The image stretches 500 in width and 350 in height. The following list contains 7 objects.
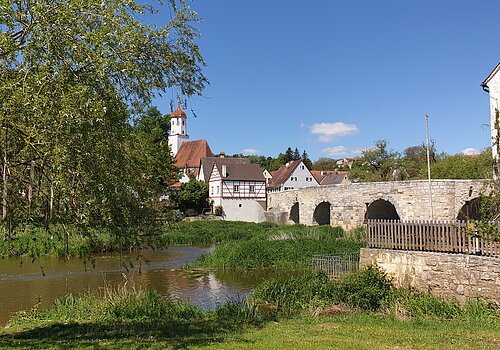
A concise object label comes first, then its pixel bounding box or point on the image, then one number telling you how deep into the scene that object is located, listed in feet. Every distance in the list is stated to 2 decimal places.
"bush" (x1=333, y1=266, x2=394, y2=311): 36.58
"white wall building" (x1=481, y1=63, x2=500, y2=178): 64.59
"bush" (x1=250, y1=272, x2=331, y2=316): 38.08
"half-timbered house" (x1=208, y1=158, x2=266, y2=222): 168.25
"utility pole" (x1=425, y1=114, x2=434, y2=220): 87.66
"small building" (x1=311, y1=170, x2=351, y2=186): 221.66
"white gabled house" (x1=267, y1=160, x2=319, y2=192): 188.03
